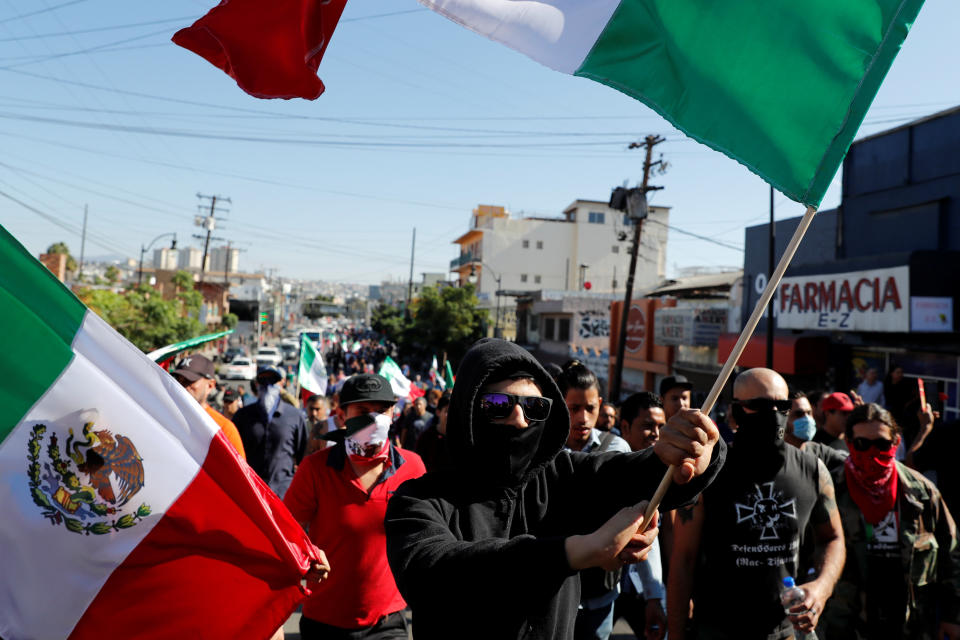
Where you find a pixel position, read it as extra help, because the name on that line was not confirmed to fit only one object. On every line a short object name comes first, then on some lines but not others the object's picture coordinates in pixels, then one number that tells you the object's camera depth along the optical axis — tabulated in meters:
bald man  3.35
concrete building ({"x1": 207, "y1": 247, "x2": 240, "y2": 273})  188.90
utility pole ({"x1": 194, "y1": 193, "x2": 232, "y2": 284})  57.78
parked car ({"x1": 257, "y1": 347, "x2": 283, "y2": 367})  44.59
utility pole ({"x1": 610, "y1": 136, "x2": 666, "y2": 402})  23.44
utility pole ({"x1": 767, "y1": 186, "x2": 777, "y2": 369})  17.25
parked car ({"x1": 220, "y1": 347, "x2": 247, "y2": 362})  55.84
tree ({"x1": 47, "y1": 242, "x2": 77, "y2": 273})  61.20
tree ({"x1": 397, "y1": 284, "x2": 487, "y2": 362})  43.94
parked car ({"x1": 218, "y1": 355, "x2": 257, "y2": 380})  41.84
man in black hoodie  1.70
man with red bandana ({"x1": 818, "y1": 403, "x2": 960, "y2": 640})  4.07
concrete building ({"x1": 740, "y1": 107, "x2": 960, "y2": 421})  13.88
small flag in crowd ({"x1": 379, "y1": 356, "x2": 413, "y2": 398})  11.64
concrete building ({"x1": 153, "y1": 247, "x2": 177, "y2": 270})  181.46
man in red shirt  3.70
